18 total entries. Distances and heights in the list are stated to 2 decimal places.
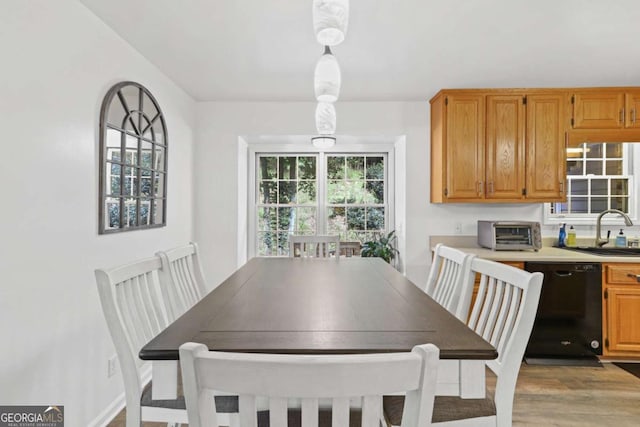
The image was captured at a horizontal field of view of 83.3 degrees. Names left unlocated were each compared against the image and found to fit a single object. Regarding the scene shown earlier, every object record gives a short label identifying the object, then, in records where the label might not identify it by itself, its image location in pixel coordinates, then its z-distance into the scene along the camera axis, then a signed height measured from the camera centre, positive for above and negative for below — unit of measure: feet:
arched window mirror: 6.91 +1.16
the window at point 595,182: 11.48 +1.03
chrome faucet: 10.61 -0.56
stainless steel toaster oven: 10.21 -0.63
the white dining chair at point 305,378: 1.98 -0.92
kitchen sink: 9.98 -1.06
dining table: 3.25 -1.19
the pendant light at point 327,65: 3.72 +1.96
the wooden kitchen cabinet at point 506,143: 10.58 +2.08
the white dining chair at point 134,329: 3.84 -1.38
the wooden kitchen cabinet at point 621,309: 9.30 -2.47
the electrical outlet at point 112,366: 7.12 -3.06
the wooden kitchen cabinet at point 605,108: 10.50 +3.10
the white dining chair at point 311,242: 9.77 -0.80
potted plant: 12.28 -1.21
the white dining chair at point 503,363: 3.91 -1.68
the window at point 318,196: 13.92 +0.69
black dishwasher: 9.36 -2.53
